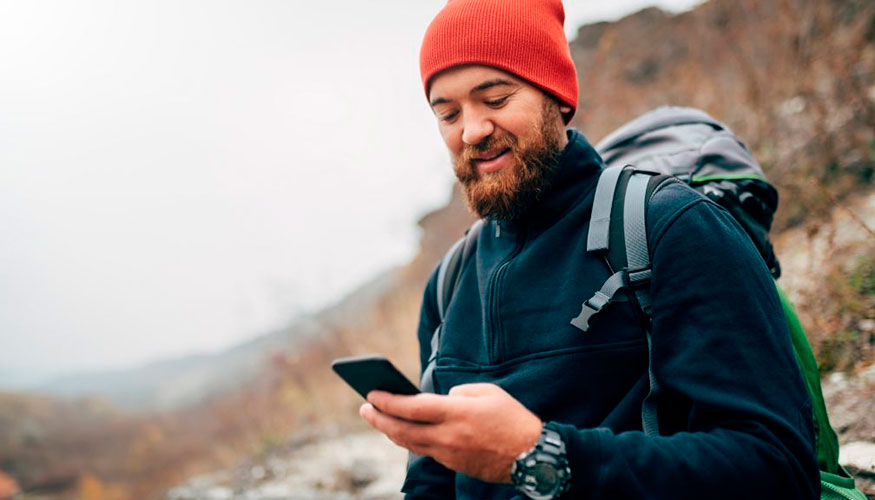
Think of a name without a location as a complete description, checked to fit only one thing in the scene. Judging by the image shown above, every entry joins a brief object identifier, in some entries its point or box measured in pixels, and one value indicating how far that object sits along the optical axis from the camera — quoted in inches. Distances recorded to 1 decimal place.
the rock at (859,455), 67.7
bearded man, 36.2
